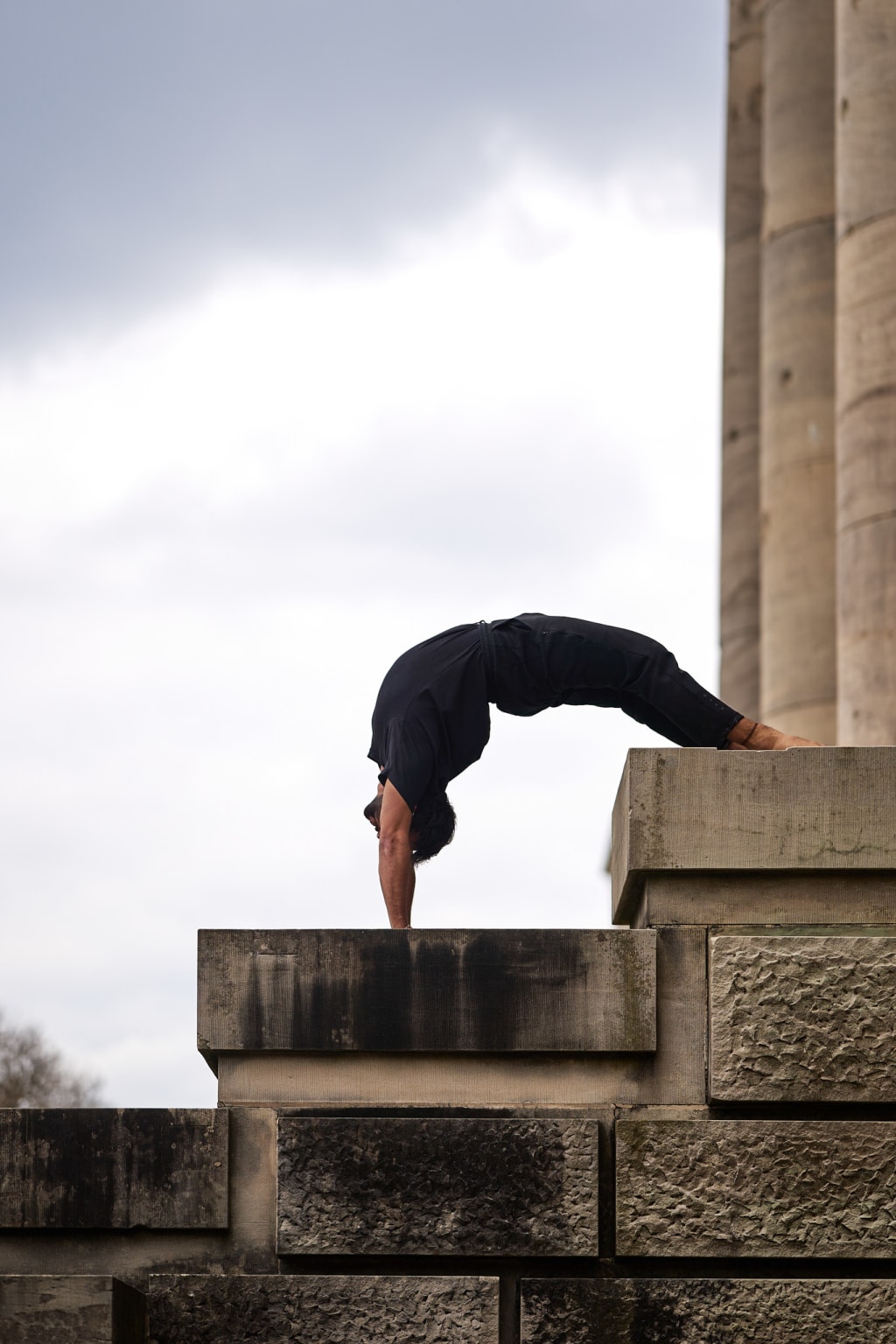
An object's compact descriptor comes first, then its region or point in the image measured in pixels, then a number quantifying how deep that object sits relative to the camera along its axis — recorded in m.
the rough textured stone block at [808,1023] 13.51
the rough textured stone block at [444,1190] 13.53
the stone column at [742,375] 43.06
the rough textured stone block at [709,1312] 13.06
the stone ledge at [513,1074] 13.92
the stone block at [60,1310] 12.95
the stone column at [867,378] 26.37
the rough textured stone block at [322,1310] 13.36
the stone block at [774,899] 14.11
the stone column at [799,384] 36.44
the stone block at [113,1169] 13.82
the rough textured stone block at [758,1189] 13.27
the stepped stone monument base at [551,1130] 13.31
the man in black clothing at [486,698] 15.70
